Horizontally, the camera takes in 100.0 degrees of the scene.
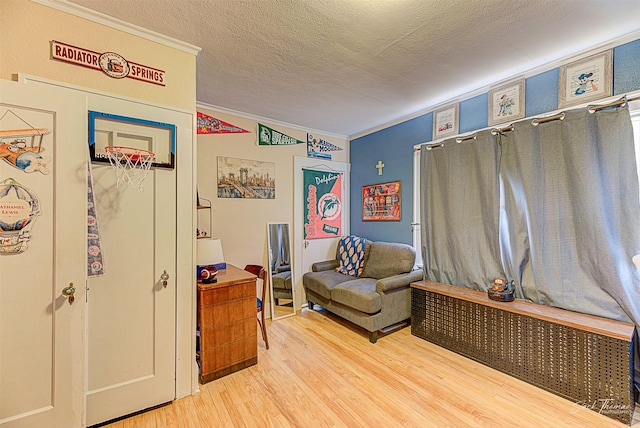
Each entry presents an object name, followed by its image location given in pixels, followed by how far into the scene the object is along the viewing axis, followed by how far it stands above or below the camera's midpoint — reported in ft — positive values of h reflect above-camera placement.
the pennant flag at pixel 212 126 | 10.12 +3.26
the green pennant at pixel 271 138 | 11.54 +3.24
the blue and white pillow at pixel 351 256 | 12.29 -2.14
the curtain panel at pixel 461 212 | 8.62 -0.01
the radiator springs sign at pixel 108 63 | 5.29 +3.09
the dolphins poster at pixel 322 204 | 13.01 +0.33
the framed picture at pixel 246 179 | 10.62 +1.30
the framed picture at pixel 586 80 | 6.66 +3.45
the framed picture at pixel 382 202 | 12.07 +0.44
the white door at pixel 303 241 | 12.59 -1.53
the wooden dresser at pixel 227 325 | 7.06 -3.18
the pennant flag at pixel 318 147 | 13.10 +3.18
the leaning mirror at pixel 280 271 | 11.76 -2.73
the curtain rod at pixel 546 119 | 6.29 +2.58
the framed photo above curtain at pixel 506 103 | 8.13 +3.43
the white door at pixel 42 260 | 4.52 -0.92
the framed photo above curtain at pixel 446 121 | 9.78 +3.39
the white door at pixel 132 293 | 5.56 -1.84
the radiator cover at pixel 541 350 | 5.73 -3.59
